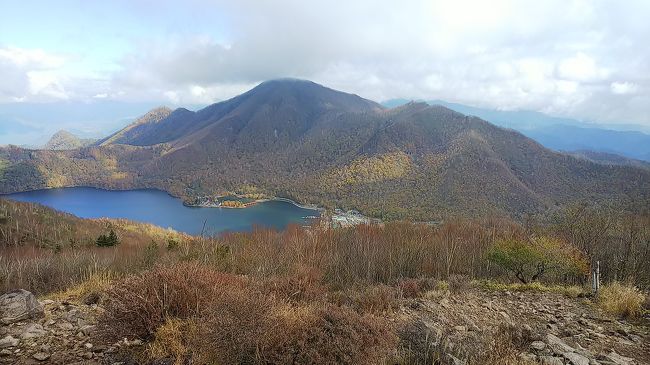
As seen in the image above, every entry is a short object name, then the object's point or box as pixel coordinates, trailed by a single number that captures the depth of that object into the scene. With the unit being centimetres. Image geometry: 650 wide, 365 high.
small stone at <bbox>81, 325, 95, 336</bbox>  579
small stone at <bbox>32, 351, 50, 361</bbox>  499
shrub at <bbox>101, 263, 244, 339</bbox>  524
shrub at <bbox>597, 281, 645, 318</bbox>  834
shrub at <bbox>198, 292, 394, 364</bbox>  445
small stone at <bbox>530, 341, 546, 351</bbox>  595
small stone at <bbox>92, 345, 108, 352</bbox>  523
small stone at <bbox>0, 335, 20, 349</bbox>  527
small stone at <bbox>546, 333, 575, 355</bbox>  582
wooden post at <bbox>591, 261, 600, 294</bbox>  995
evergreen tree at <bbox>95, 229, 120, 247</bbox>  4153
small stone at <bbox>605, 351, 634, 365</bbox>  573
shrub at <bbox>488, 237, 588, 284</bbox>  1605
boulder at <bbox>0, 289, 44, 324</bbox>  625
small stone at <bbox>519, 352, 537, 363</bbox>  533
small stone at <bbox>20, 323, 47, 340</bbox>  565
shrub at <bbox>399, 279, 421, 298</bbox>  1017
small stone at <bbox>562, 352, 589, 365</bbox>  546
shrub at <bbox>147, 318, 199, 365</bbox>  481
